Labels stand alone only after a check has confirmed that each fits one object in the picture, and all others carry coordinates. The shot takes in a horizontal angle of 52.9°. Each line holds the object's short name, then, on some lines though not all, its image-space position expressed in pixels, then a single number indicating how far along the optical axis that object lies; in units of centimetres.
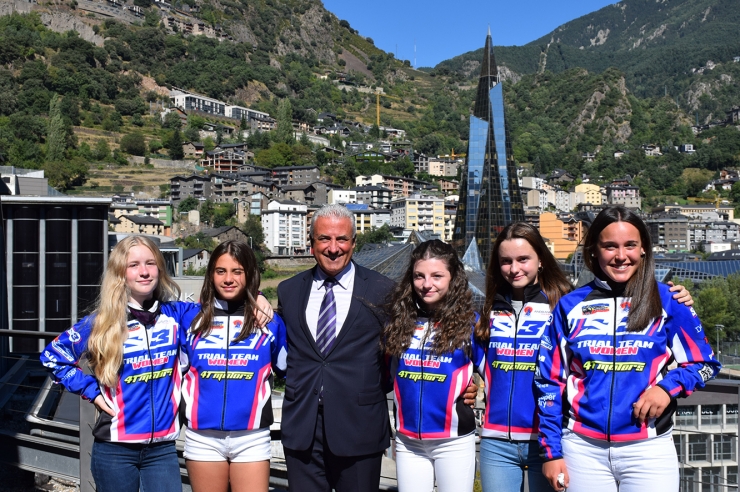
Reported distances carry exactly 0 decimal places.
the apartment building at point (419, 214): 6475
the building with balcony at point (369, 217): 6412
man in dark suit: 291
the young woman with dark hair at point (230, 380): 291
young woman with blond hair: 289
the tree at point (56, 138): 6375
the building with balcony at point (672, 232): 6945
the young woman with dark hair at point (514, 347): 282
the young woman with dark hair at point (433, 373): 284
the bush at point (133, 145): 6994
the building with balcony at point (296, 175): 7356
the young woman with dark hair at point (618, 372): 250
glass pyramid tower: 3719
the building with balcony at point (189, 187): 6297
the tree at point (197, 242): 5297
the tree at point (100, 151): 6781
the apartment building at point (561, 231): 6625
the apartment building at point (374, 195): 6962
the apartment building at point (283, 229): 6016
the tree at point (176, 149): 7331
